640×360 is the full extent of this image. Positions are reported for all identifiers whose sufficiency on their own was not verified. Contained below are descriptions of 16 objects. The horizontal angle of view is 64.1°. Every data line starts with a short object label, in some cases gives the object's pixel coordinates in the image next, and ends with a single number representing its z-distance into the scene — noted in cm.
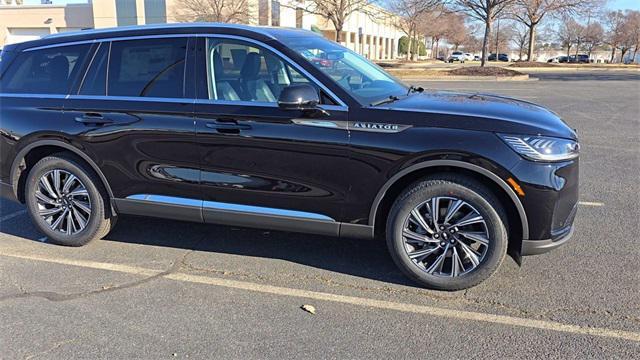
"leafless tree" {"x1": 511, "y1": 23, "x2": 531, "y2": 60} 7436
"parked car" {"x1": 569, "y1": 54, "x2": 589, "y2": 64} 6678
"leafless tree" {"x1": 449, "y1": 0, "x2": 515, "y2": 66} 2643
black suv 351
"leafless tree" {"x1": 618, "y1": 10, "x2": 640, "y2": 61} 6938
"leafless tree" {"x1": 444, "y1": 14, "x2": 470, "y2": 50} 7475
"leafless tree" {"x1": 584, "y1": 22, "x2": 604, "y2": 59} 7650
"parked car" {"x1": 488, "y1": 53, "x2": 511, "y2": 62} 7231
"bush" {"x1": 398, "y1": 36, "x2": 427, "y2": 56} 8938
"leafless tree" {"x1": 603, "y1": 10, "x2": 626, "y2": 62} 7112
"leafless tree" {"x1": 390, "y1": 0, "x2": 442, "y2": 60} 2862
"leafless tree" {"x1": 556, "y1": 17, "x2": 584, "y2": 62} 7586
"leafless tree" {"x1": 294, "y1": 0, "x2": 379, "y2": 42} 3166
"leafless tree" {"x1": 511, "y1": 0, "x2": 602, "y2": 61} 3192
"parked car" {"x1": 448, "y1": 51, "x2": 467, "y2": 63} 7838
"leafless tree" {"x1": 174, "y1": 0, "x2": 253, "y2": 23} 4267
